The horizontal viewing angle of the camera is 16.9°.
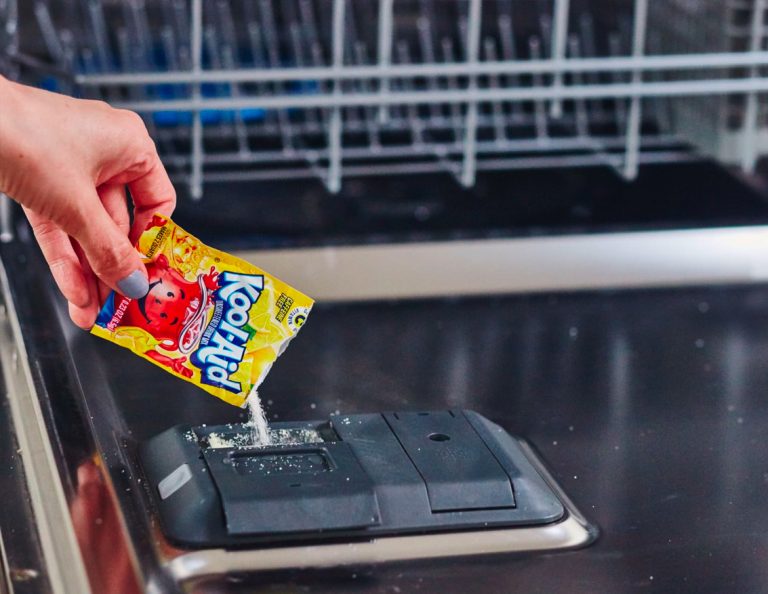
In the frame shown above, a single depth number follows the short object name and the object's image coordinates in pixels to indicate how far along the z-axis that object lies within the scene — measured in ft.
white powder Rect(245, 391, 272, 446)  4.52
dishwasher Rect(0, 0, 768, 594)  4.19
